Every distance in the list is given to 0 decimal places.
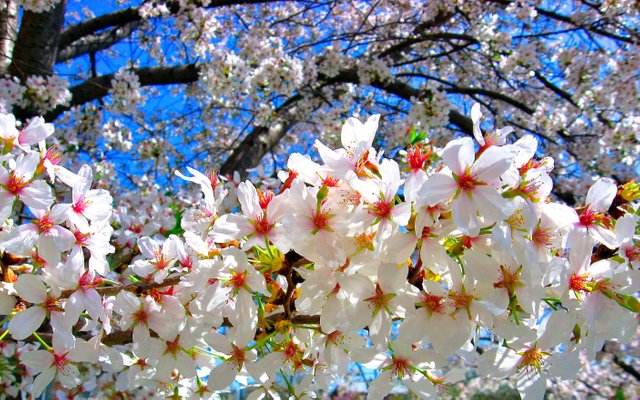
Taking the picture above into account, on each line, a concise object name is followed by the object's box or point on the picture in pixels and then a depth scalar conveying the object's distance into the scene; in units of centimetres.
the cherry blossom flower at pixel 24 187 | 24
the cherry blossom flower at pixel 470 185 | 21
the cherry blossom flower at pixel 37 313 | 25
